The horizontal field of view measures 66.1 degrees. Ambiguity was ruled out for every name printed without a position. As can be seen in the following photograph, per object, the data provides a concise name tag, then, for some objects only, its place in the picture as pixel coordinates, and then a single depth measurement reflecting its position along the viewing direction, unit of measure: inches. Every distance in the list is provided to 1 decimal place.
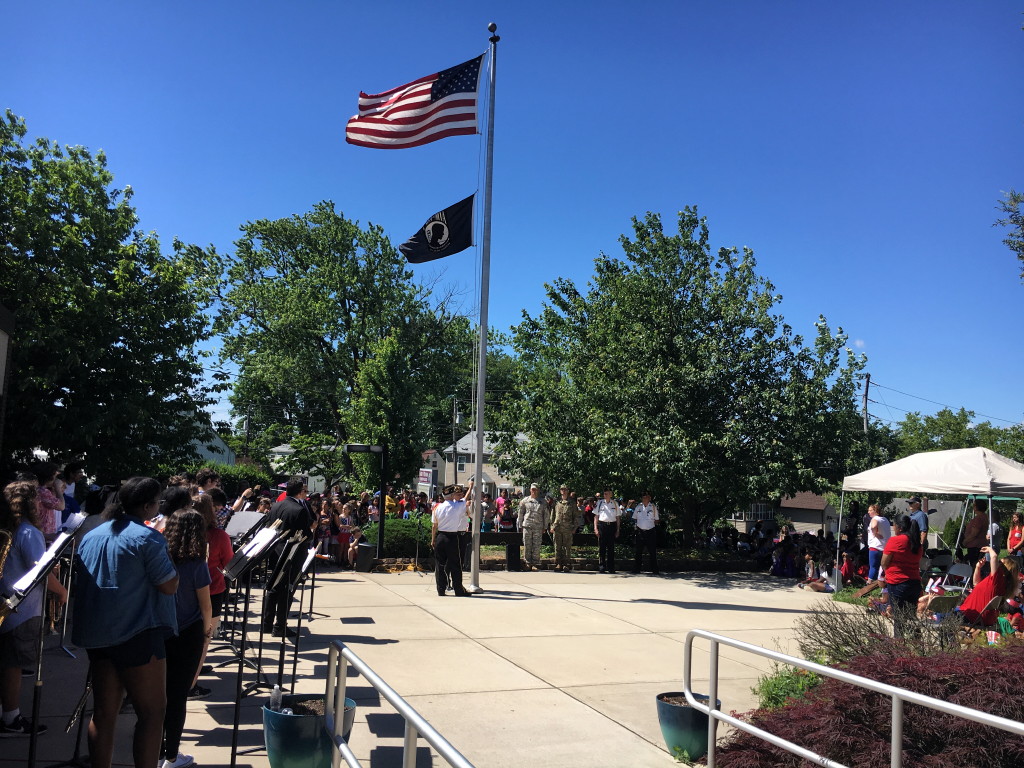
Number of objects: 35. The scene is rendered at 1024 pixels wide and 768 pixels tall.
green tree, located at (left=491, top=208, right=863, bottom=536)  693.3
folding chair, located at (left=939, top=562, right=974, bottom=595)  512.1
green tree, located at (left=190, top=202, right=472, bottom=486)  1585.9
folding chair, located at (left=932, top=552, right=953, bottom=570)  632.4
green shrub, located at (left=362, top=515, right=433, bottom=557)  676.7
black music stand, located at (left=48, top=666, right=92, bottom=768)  184.1
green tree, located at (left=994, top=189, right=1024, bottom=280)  766.9
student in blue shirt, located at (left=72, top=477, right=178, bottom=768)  154.5
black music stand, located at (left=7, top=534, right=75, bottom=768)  158.6
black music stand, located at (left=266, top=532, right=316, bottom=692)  249.4
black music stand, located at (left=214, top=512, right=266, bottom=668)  308.3
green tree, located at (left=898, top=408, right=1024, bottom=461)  2240.4
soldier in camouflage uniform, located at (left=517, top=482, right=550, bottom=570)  671.8
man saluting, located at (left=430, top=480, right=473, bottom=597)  496.4
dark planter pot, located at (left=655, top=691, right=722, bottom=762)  219.1
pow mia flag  514.6
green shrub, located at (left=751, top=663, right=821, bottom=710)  231.0
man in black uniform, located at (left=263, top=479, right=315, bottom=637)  323.6
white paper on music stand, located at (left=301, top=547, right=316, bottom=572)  256.8
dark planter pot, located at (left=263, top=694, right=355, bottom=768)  185.9
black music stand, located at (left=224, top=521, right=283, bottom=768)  217.9
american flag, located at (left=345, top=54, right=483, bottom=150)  513.7
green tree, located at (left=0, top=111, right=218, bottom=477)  682.8
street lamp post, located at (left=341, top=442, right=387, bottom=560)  628.7
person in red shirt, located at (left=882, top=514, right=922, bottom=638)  370.6
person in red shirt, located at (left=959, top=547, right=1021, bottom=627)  359.3
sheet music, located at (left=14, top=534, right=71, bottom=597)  158.5
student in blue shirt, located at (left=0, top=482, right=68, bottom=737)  194.4
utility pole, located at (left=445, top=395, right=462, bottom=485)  2048.7
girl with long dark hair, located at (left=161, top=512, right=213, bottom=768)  182.5
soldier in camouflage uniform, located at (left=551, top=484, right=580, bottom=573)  676.1
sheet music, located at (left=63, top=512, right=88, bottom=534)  349.7
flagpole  521.3
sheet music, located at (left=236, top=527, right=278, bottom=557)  223.8
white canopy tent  533.0
